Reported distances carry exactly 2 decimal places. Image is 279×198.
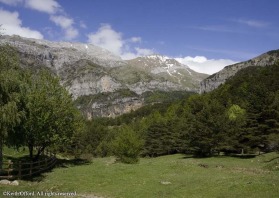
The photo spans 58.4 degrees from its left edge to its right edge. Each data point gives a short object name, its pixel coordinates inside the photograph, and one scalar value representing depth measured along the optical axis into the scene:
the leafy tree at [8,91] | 24.76
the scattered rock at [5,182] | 23.08
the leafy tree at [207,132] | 50.34
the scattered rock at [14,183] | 23.00
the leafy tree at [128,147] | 43.66
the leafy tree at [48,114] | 30.13
